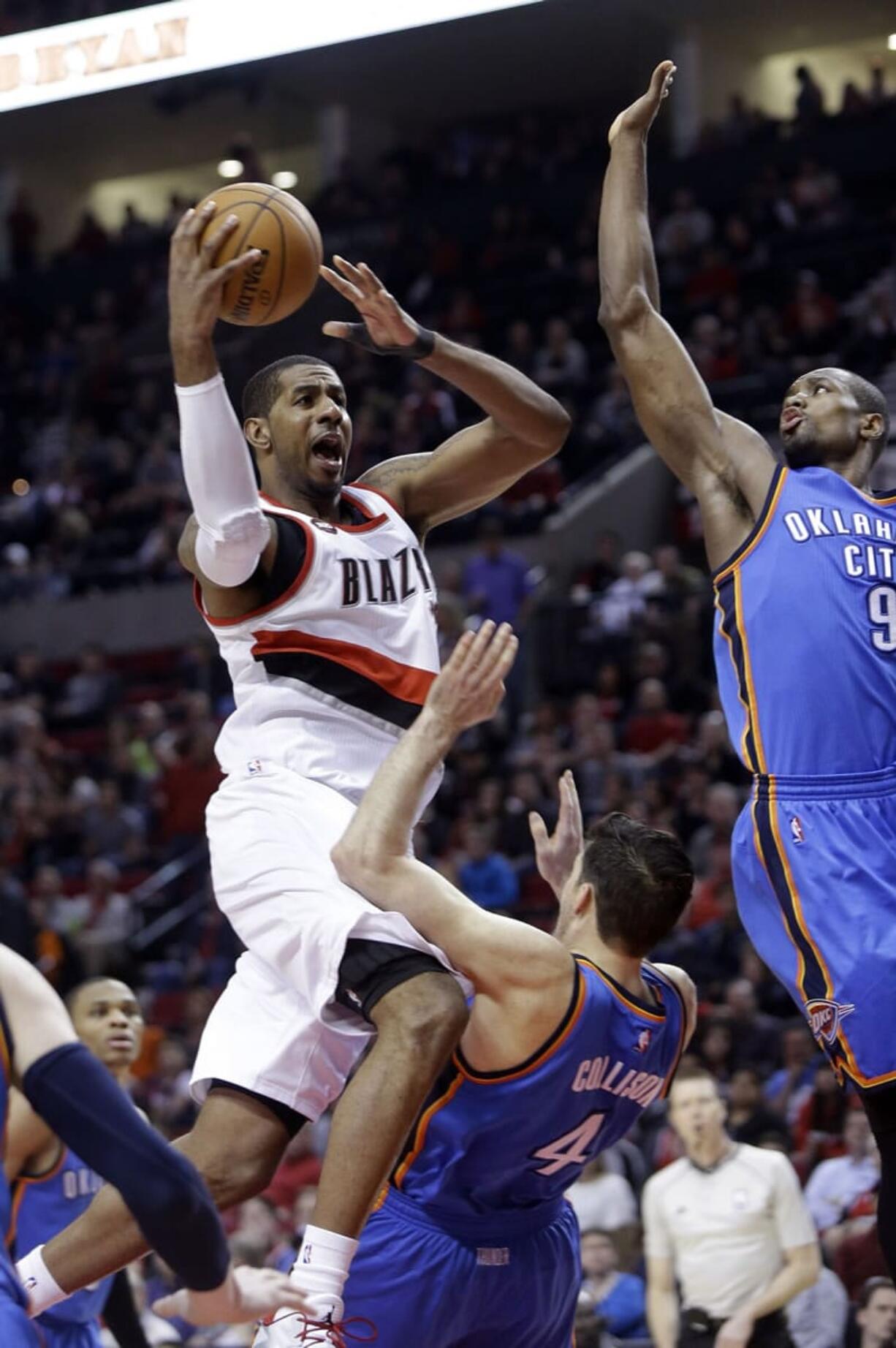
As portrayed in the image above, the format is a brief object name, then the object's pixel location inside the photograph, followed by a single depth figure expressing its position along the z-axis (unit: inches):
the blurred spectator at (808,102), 827.4
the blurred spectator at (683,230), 792.3
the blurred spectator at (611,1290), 338.0
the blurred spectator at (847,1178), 342.3
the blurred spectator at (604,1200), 350.6
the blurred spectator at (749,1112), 352.2
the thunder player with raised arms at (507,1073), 180.4
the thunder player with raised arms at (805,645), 183.5
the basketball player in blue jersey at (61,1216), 246.2
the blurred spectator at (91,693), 734.5
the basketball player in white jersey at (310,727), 176.6
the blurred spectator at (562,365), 754.8
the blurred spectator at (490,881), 504.7
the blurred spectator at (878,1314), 292.5
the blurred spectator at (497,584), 624.7
